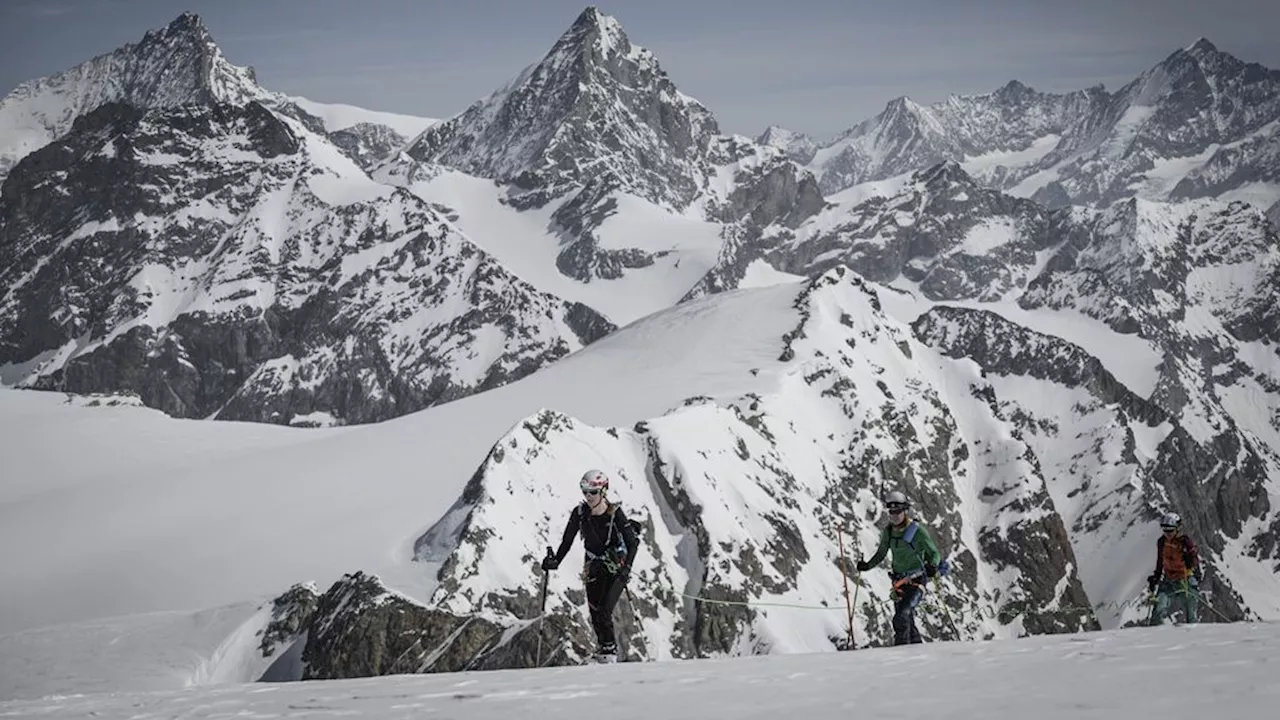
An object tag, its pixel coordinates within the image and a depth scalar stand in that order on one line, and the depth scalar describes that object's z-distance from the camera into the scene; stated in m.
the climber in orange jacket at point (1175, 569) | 26.81
